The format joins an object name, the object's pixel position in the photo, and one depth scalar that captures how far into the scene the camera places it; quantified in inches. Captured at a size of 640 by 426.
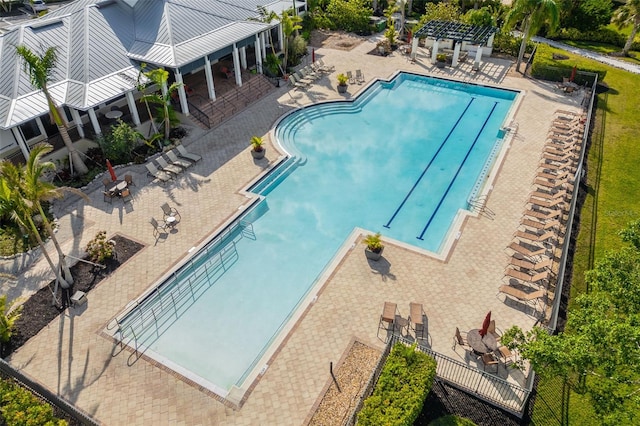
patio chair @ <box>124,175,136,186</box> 936.9
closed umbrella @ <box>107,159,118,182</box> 926.6
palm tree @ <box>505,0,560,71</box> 1322.6
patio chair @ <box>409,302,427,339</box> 647.5
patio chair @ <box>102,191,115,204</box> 902.6
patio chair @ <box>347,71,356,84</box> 1398.9
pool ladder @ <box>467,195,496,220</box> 880.0
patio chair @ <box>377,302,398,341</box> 649.6
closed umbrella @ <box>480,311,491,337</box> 594.2
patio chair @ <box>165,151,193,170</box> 997.8
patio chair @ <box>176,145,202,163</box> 1022.4
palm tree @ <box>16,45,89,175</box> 765.9
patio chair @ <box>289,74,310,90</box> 1385.3
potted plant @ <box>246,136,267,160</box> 1024.2
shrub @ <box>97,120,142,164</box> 994.7
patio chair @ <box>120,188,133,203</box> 906.1
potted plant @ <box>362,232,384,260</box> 767.7
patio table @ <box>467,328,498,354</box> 599.4
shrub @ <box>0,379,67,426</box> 505.7
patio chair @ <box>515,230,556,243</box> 785.6
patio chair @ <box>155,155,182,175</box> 979.9
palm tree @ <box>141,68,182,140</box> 987.9
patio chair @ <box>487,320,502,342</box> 621.0
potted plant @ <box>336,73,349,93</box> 1331.2
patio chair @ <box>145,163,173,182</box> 962.7
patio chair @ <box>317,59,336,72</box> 1489.9
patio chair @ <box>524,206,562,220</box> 840.3
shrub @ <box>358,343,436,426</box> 484.4
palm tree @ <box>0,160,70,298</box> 604.1
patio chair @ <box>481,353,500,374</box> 591.5
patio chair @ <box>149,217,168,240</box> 818.2
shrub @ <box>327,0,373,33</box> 1798.7
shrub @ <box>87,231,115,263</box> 762.8
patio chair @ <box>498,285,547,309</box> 683.4
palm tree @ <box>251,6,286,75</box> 1333.7
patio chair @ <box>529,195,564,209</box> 867.4
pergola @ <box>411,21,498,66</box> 1509.6
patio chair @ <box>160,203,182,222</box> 852.6
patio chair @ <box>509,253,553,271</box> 732.7
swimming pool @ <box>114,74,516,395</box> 673.0
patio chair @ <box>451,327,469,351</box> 616.1
